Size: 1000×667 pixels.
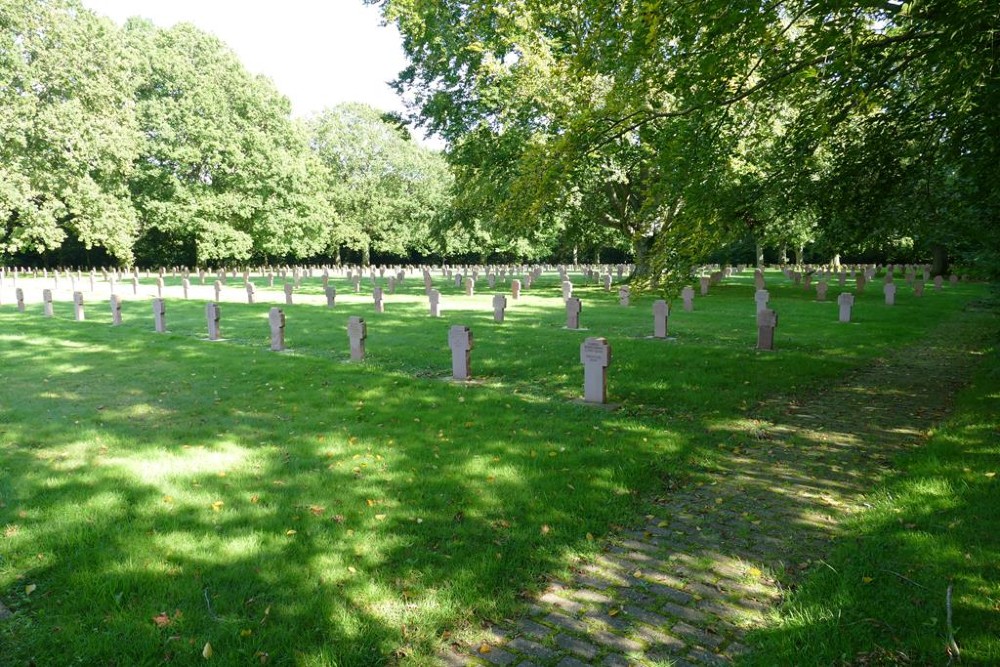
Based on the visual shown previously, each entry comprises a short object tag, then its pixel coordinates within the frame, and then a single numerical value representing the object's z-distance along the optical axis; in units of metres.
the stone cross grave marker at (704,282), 26.33
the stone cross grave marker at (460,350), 10.11
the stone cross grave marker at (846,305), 16.42
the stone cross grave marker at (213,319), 14.36
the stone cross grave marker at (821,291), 22.58
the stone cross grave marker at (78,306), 18.45
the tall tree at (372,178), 56.31
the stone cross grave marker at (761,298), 17.22
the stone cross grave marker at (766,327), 12.31
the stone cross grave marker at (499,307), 17.00
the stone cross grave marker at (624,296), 21.08
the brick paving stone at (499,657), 3.14
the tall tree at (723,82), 6.43
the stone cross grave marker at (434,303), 18.92
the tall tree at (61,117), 31.64
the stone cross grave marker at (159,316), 15.76
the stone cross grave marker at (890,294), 20.70
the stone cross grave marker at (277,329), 12.98
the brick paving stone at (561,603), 3.59
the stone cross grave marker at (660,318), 13.95
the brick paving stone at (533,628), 3.35
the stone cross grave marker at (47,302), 19.27
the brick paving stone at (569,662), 3.09
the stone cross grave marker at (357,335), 11.72
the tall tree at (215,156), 43.62
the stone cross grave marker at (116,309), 17.38
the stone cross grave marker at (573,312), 15.34
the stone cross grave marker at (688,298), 19.62
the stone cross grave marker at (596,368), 8.40
